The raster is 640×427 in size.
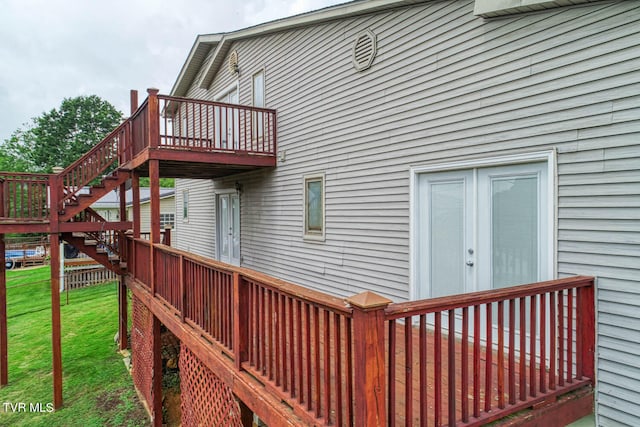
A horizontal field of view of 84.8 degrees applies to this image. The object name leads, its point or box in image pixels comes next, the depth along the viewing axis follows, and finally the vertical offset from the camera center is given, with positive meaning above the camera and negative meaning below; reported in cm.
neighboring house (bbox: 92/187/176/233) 2116 +0
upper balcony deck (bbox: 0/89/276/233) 648 +98
